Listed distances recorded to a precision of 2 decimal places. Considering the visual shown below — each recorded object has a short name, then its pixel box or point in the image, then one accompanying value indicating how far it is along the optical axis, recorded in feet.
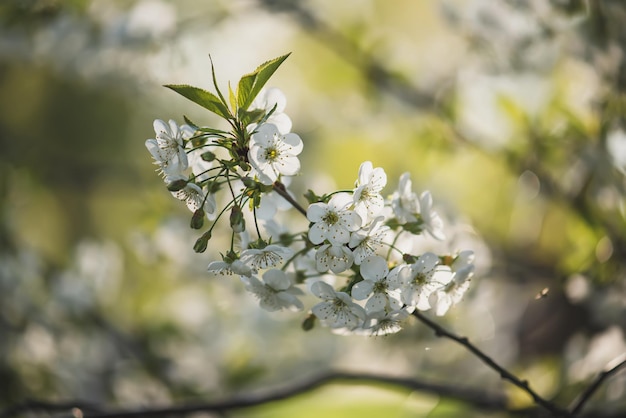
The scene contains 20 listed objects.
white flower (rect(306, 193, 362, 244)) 3.08
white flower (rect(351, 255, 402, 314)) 3.10
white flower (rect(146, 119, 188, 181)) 3.09
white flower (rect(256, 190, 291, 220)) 3.18
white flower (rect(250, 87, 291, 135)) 3.10
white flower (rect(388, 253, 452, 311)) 3.12
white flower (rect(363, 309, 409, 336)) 3.12
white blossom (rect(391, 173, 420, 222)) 3.21
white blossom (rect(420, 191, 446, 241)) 3.22
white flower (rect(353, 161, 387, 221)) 3.11
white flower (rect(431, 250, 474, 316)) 3.19
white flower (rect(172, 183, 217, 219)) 3.11
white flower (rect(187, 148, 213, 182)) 3.17
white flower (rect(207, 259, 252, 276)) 3.09
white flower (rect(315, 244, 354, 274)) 3.09
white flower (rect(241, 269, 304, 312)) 3.18
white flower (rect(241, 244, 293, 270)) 3.14
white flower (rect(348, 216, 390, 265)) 3.09
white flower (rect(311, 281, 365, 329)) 3.14
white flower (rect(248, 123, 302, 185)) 3.06
